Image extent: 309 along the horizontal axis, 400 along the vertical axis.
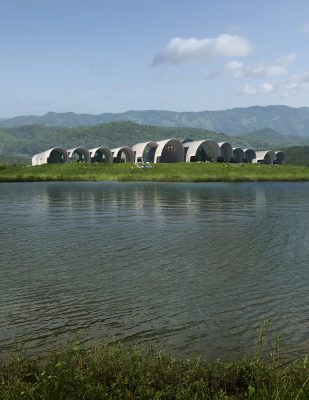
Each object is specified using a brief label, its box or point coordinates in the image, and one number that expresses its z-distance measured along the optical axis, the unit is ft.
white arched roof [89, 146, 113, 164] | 511.32
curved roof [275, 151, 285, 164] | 588.91
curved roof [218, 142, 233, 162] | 490.49
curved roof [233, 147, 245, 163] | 547.49
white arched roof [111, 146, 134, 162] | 517.55
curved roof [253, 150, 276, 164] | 569.64
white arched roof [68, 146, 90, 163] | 513.86
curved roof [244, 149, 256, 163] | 576.28
